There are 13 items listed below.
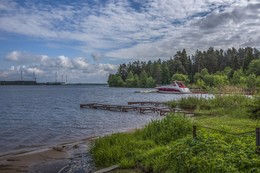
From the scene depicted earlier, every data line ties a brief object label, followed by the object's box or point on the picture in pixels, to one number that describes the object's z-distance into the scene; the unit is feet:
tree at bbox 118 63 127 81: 504.27
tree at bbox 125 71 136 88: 453.17
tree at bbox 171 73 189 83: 342.64
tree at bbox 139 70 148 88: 431.43
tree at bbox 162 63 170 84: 398.75
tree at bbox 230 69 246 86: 258.00
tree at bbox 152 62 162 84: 407.85
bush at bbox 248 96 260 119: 48.14
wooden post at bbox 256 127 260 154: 19.87
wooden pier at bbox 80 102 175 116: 94.29
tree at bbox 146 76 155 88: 419.37
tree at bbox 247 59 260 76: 260.44
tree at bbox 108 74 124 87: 489.67
